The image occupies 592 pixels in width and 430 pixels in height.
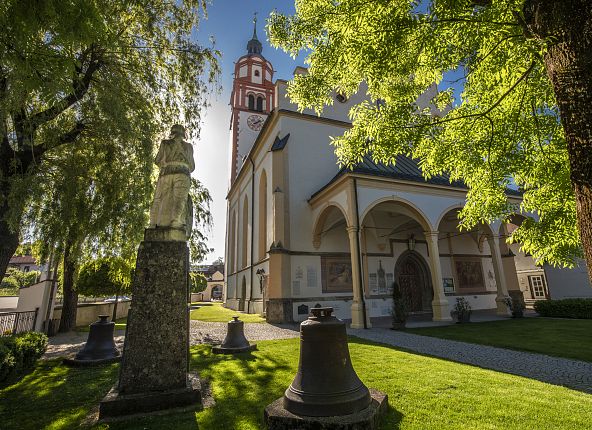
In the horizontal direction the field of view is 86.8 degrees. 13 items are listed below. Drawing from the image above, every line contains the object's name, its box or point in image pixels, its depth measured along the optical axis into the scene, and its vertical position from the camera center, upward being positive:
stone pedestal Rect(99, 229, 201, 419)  3.80 -0.59
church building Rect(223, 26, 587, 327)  13.98 +2.71
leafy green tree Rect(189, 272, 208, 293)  14.46 +0.83
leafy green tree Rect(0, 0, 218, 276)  5.79 +4.37
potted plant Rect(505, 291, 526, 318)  14.49 -0.95
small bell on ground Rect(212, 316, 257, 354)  7.30 -1.16
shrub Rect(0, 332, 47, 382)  5.02 -0.98
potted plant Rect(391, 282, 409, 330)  11.48 -0.82
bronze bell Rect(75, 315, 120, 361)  6.55 -1.01
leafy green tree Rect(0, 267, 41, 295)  33.94 +1.81
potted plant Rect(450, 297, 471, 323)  12.99 -1.05
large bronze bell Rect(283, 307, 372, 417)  3.07 -0.89
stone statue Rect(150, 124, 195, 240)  4.75 +1.65
